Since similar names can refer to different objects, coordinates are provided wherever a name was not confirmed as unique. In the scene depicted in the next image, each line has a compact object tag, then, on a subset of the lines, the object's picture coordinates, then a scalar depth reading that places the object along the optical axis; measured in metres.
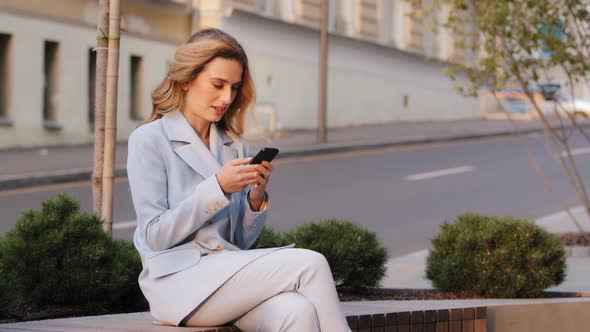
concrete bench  4.71
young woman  4.46
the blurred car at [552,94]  12.77
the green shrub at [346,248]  7.45
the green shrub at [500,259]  7.21
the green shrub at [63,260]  6.11
